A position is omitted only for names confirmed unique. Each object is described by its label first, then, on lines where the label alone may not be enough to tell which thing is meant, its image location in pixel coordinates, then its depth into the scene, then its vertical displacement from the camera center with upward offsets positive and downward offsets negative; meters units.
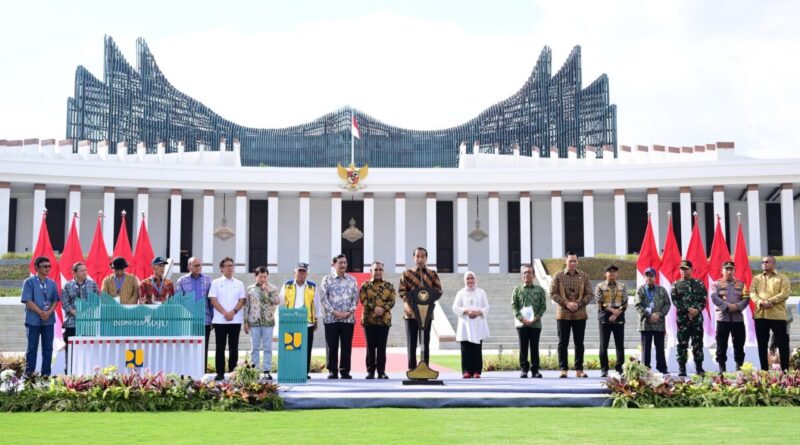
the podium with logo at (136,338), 10.72 -0.58
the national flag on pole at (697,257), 19.23 +0.63
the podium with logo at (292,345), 11.66 -0.73
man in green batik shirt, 13.13 -0.40
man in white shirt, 12.34 -0.24
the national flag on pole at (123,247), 21.85 +1.01
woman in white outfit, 13.11 -0.65
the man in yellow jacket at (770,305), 12.48 -0.25
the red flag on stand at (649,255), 18.75 +0.66
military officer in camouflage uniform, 13.11 -0.29
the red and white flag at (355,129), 35.72 +6.25
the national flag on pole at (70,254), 19.78 +0.77
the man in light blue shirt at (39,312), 11.90 -0.30
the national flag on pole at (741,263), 19.59 +0.51
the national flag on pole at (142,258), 22.48 +0.77
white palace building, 35.56 +3.61
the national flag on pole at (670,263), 18.61 +0.49
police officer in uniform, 13.02 -0.32
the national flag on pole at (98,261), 20.69 +0.64
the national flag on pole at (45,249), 19.66 +0.88
